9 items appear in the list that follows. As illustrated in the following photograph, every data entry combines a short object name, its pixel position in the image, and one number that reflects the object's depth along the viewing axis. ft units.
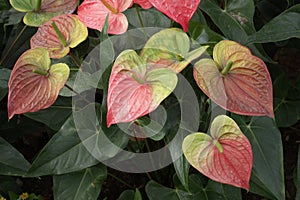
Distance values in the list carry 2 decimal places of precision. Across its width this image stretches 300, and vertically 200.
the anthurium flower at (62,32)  4.63
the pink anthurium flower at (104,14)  4.53
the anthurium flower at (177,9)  4.16
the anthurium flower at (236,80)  4.35
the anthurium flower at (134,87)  4.12
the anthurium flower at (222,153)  4.29
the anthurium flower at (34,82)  4.45
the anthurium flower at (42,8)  4.84
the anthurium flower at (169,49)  4.42
